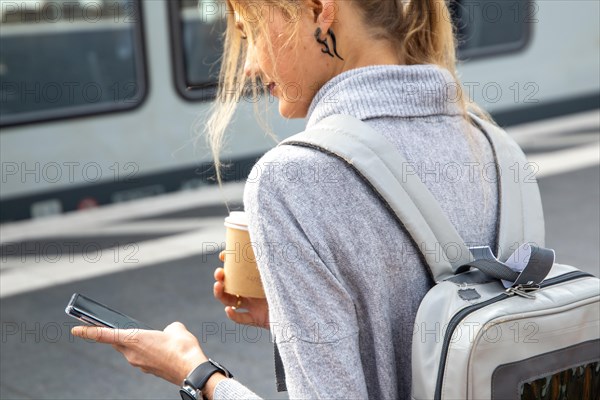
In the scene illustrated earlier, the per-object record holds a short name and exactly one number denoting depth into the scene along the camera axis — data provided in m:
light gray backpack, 1.86
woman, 1.86
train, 5.69
